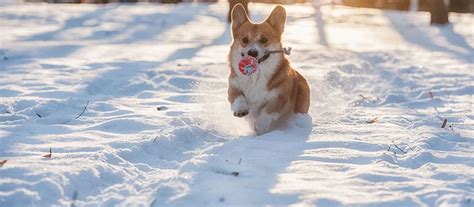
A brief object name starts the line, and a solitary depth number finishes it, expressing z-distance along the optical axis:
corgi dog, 4.35
